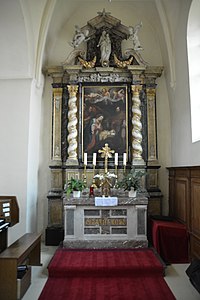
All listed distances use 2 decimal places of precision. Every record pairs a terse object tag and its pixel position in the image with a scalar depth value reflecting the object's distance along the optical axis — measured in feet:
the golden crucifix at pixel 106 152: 24.45
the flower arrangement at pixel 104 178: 22.21
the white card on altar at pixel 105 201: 20.29
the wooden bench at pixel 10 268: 13.09
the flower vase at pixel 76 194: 21.06
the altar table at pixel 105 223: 20.35
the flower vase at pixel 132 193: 21.34
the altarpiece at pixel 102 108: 24.63
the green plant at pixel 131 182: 21.38
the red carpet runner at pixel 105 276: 13.76
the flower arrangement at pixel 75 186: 21.09
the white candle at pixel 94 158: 23.71
